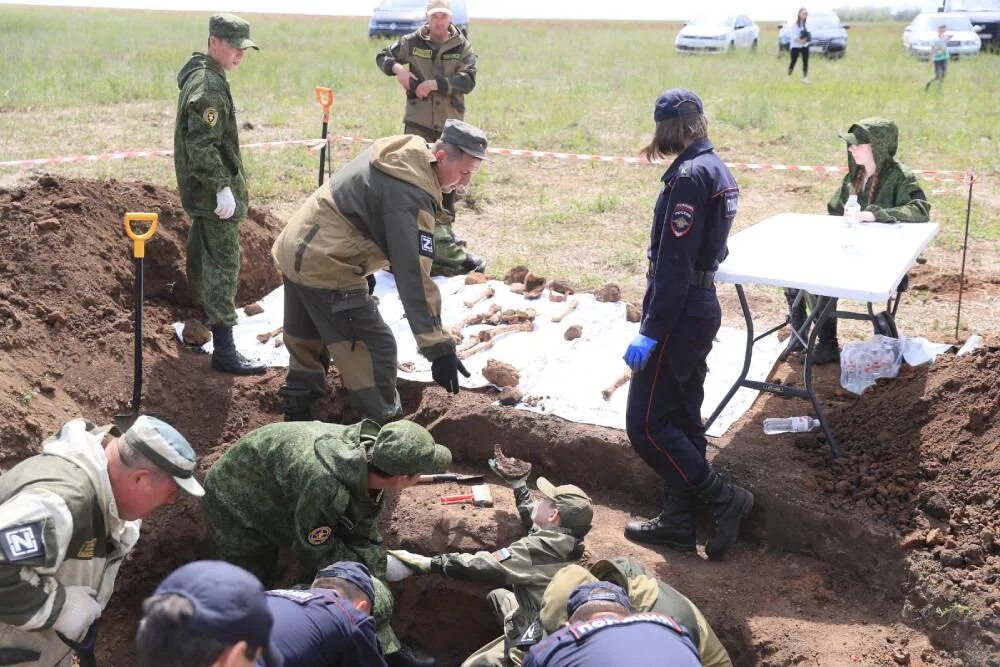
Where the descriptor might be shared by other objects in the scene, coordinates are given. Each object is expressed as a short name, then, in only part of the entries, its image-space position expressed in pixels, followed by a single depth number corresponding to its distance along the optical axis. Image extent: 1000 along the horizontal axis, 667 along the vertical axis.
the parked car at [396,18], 20.95
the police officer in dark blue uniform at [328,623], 3.26
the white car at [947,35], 21.00
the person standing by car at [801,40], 18.67
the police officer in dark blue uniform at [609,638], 2.91
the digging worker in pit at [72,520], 3.05
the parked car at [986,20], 22.00
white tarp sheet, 5.95
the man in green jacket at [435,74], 7.91
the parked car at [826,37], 23.42
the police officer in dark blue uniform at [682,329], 4.34
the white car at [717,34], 24.09
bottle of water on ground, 5.56
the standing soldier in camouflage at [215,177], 5.75
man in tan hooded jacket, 4.77
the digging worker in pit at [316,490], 4.02
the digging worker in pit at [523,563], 4.40
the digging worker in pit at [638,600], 3.69
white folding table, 4.79
